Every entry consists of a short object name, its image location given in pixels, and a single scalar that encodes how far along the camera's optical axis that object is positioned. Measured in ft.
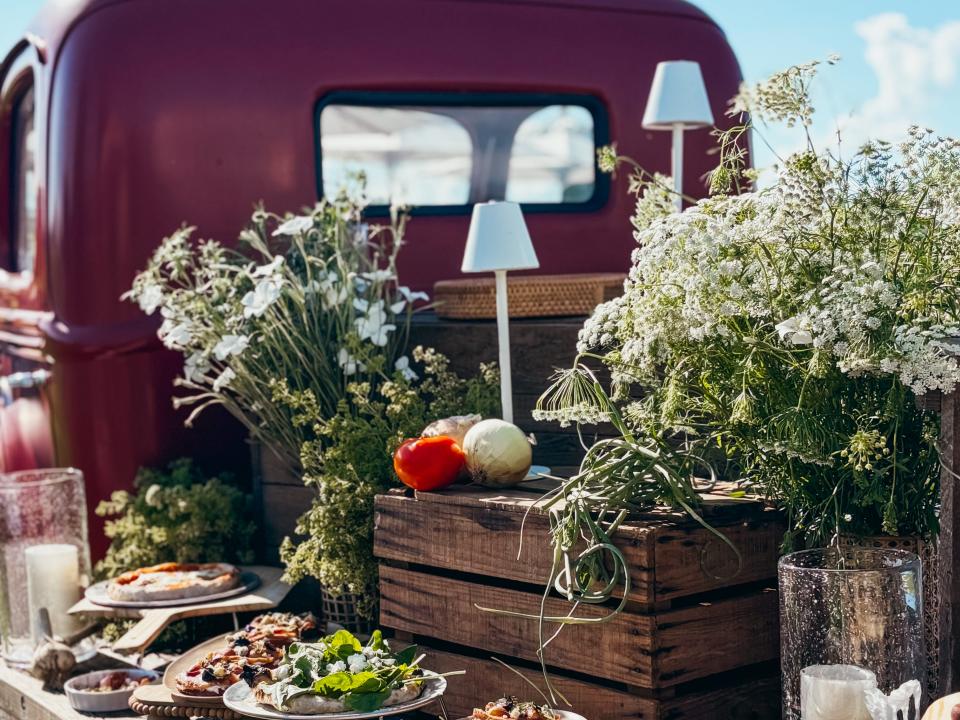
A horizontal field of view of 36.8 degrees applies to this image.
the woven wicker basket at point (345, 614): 13.56
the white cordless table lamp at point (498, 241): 12.35
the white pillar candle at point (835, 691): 8.76
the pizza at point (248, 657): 11.57
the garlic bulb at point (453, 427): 12.53
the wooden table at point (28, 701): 13.32
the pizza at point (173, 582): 14.26
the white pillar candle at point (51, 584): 15.60
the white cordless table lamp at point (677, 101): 15.20
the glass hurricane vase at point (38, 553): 15.64
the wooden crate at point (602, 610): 10.03
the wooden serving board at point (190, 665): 11.51
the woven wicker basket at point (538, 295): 14.47
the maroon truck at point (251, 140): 16.85
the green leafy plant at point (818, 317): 8.91
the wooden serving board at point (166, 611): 13.42
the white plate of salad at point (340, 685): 10.24
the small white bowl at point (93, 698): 12.86
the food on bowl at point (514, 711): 9.87
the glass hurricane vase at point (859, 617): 9.00
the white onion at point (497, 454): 11.75
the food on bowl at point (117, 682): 13.16
